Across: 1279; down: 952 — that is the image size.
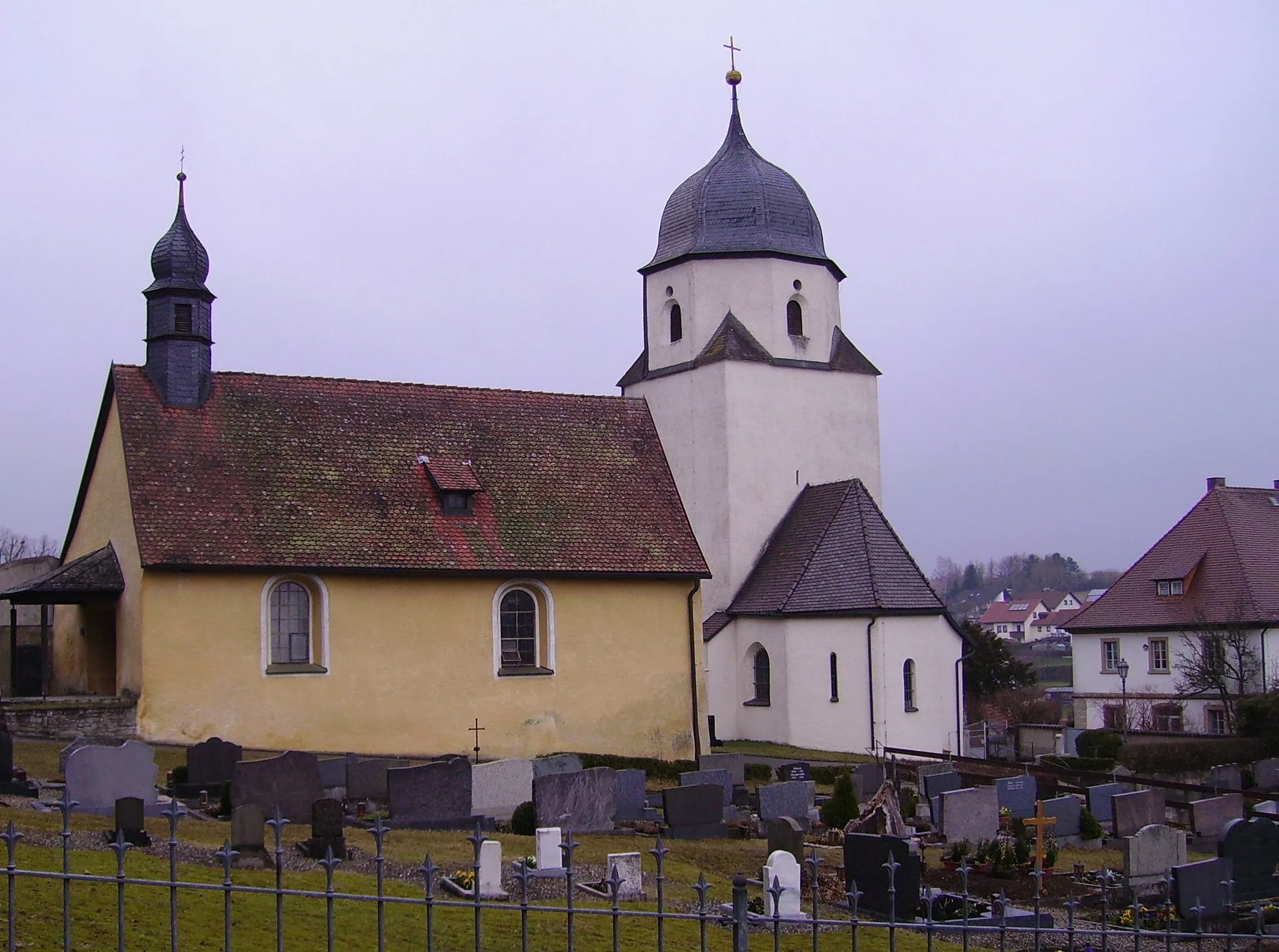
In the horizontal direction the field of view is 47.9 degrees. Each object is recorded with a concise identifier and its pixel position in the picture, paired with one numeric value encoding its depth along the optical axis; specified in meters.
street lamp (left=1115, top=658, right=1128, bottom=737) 41.41
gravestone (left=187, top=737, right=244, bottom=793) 20.45
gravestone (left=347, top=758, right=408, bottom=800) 20.80
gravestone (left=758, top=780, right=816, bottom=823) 21.09
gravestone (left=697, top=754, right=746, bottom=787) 25.42
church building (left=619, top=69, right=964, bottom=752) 33.12
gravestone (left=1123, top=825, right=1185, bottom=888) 16.78
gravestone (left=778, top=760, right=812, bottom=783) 25.66
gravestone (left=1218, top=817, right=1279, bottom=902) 16.53
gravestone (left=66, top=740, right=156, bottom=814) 17.27
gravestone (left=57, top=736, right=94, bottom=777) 18.33
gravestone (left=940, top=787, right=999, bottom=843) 19.59
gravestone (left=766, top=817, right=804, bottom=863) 15.80
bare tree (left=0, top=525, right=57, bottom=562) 89.81
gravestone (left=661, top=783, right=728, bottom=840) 19.31
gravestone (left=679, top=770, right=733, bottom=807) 22.09
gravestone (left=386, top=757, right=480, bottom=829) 18.31
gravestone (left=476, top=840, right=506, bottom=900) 13.45
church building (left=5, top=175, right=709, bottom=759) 25.42
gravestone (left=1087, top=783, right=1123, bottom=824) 22.62
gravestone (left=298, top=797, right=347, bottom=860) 14.89
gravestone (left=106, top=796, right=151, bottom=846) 14.59
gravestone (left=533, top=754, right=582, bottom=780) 22.22
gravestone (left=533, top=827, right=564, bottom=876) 15.12
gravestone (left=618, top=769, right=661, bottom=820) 20.45
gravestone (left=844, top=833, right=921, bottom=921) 13.97
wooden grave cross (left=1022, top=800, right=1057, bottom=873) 17.11
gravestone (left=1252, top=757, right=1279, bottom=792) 29.81
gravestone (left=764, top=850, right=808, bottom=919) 13.78
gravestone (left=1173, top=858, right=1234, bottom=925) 15.15
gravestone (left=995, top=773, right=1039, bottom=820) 22.06
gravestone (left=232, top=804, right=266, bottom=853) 14.05
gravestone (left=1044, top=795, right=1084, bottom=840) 20.80
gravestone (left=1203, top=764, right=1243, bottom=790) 28.92
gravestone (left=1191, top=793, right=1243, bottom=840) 21.34
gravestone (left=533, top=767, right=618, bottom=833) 18.03
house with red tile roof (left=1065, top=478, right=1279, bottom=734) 40.41
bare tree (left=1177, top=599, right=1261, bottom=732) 40.06
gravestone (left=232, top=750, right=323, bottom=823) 17.52
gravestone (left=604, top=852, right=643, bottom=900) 13.88
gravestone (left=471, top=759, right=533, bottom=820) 20.14
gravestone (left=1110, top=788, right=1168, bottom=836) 20.98
